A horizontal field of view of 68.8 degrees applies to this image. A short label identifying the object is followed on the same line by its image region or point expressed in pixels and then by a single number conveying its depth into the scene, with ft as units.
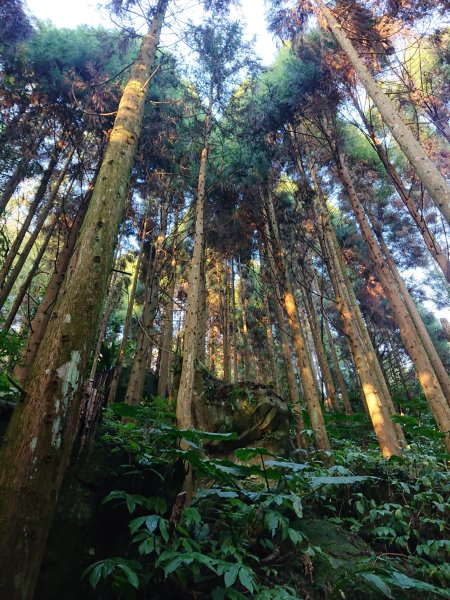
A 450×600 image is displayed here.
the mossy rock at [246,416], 20.79
